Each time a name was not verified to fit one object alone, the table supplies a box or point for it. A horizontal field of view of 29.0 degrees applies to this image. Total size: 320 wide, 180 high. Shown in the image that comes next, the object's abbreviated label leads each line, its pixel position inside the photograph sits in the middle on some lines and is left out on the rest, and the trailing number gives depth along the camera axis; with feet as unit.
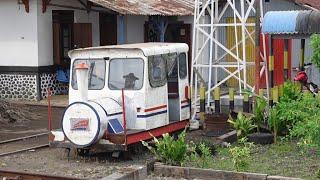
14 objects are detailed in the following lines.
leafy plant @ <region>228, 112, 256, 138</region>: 40.86
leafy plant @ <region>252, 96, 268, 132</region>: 42.19
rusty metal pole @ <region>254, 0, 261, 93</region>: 46.55
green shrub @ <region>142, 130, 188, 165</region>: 33.14
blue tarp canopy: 42.06
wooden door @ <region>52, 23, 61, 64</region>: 67.00
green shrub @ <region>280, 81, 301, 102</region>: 42.67
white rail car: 35.29
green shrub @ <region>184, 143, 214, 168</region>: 33.68
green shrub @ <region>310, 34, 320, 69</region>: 29.32
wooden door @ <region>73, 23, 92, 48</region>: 69.82
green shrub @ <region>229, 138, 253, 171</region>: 31.35
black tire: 40.01
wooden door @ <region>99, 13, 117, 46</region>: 75.92
